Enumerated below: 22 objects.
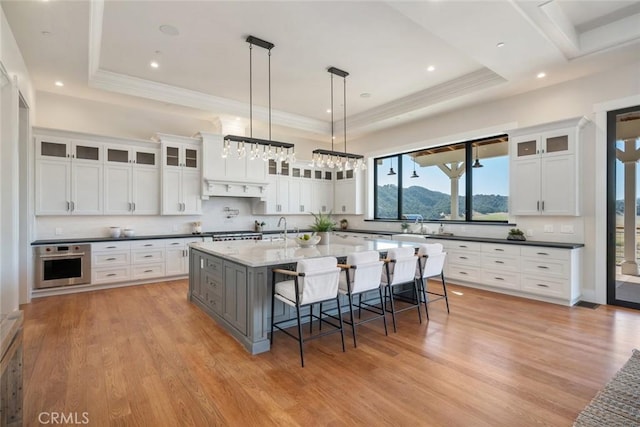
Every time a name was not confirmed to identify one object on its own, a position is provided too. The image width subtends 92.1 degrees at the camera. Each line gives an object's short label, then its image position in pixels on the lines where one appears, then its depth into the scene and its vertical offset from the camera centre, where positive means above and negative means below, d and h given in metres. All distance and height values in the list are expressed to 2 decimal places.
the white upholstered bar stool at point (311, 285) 2.69 -0.64
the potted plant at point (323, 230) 4.34 -0.23
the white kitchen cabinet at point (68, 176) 4.86 +0.63
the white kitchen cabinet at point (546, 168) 4.34 +0.66
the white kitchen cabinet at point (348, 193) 7.92 +0.55
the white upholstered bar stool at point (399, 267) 3.43 -0.61
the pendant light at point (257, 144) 3.82 +0.91
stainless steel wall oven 4.62 -0.79
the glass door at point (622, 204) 4.14 +0.12
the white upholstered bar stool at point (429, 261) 3.79 -0.59
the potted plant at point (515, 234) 4.88 -0.34
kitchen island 2.89 -0.70
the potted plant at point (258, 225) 7.31 -0.27
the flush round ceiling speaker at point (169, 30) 3.58 +2.18
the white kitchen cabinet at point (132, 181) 5.43 +0.61
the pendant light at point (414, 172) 7.05 +0.94
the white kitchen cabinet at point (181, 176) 5.86 +0.76
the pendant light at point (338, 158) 4.55 +0.88
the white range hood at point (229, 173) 6.18 +0.88
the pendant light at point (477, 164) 5.86 +0.94
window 5.63 +0.64
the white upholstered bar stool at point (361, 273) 3.04 -0.60
